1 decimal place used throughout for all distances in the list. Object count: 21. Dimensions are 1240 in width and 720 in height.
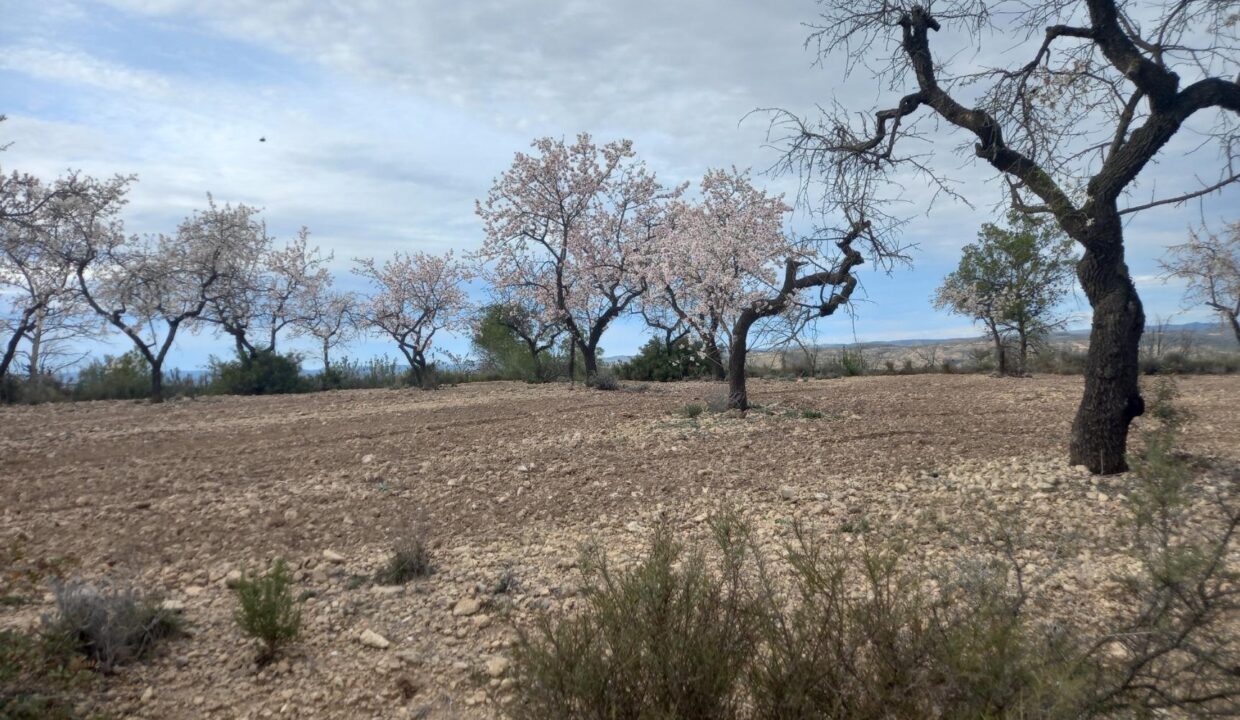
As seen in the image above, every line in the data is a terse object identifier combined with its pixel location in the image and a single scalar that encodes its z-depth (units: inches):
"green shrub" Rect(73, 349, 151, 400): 780.0
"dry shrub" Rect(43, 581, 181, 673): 137.3
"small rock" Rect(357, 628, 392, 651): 146.9
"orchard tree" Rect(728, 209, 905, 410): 308.8
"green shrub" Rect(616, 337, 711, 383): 873.5
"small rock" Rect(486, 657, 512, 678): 133.7
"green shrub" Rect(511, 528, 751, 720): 89.5
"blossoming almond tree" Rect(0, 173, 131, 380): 687.7
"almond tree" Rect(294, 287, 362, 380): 1069.8
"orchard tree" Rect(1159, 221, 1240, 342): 741.3
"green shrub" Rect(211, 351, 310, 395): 855.1
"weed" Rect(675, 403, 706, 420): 415.5
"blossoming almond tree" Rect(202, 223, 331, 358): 905.5
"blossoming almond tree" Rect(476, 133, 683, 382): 780.0
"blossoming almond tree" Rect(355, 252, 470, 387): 997.8
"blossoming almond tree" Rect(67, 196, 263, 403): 734.5
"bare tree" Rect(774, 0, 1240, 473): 221.6
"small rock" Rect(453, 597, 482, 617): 160.2
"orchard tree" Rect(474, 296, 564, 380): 895.7
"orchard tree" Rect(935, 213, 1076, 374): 735.7
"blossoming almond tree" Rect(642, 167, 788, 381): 529.3
